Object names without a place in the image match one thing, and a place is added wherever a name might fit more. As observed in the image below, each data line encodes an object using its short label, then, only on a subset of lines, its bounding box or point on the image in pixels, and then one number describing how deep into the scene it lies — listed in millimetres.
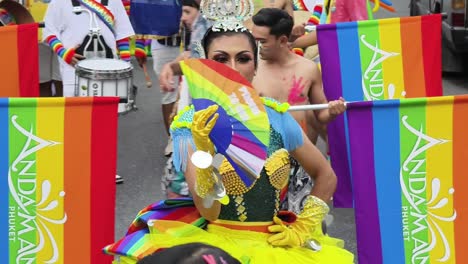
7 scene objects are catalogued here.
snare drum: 12960
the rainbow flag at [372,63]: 10982
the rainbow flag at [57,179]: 7718
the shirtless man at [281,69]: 10120
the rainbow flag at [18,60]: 11030
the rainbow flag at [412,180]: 8100
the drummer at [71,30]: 13676
